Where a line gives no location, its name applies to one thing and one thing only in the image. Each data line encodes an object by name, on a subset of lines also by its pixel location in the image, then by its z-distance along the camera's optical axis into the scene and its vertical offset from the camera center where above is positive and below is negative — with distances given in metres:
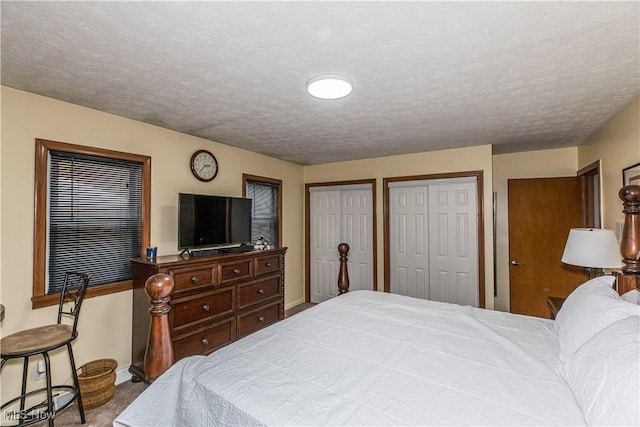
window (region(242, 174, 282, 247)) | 4.12 +0.19
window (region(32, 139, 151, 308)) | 2.19 +0.03
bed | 1.00 -0.68
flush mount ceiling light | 1.86 +0.88
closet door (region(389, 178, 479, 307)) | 3.83 -0.31
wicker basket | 2.17 -1.25
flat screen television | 2.86 -0.02
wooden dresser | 2.54 -0.80
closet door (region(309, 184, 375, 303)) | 4.59 -0.28
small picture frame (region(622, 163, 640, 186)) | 2.12 +0.32
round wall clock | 3.28 +0.63
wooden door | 3.61 -0.27
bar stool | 1.76 -0.77
